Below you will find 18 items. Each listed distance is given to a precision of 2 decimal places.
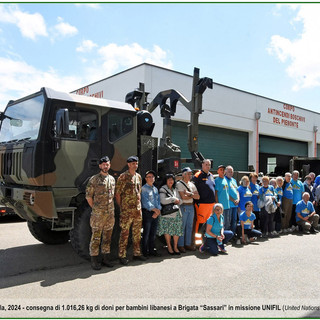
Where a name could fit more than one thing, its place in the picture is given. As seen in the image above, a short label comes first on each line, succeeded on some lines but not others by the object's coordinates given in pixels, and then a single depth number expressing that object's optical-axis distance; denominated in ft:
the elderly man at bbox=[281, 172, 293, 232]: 28.60
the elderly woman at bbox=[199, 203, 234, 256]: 19.83
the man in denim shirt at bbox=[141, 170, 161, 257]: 18.76
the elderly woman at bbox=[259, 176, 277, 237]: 25.82
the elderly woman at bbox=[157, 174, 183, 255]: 19.52
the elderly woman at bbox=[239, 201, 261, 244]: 23.41
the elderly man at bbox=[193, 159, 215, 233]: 20.95
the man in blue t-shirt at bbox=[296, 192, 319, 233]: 28.19
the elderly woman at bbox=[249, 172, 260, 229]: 26.13
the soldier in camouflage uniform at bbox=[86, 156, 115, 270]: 16.10
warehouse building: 50.90
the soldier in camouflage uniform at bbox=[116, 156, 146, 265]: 17.43
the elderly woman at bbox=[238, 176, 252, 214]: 24.63
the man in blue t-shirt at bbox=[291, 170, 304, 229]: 28.99
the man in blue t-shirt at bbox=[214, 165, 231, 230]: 22.31
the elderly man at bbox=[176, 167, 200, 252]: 20.20
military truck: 16.10
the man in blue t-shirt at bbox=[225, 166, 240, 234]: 23.08
